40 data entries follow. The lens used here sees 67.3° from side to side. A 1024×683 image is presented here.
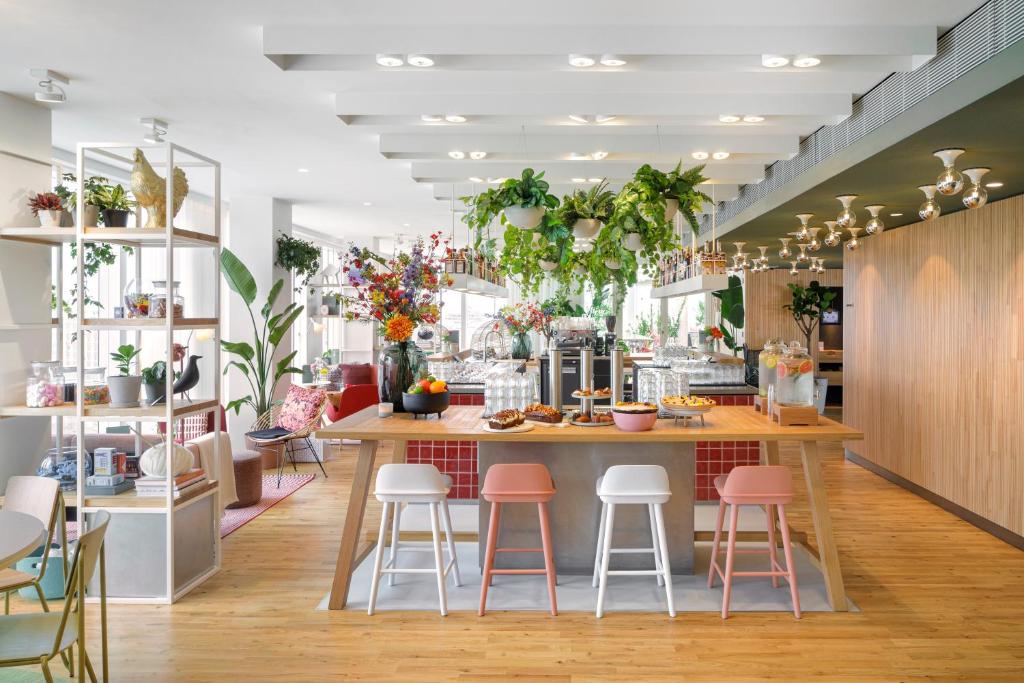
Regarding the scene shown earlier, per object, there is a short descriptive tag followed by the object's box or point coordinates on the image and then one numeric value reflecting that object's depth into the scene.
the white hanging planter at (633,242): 4.80
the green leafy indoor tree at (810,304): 12.87
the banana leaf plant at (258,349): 7.59
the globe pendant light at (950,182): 3.72
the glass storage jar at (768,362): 4.31
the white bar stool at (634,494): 3.76
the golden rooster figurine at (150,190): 4.03
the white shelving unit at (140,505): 4.04
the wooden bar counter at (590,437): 3.83
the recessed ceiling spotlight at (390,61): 3.89
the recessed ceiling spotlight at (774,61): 3.86
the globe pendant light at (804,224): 6.32
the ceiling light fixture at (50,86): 4.31
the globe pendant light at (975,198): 3.76
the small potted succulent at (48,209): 4.26
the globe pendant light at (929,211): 4.08
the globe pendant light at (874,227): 4.98
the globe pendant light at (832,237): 5.98
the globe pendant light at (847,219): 4.84
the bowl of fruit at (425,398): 4.24
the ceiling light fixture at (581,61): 3.84
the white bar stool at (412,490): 3.80
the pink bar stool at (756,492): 3.81
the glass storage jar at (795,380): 4.11
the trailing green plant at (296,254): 8.75
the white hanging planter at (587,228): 4.84
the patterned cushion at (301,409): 7.30
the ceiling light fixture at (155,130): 5.38
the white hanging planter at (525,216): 4.49
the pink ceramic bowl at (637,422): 3.93
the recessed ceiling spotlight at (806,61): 3.86
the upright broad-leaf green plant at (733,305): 13.16
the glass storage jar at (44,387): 4.22
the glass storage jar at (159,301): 4.11
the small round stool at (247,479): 6.23
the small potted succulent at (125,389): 4.09
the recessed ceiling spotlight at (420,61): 3.87
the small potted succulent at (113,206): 4.16
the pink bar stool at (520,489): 3.77
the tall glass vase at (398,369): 4.46
